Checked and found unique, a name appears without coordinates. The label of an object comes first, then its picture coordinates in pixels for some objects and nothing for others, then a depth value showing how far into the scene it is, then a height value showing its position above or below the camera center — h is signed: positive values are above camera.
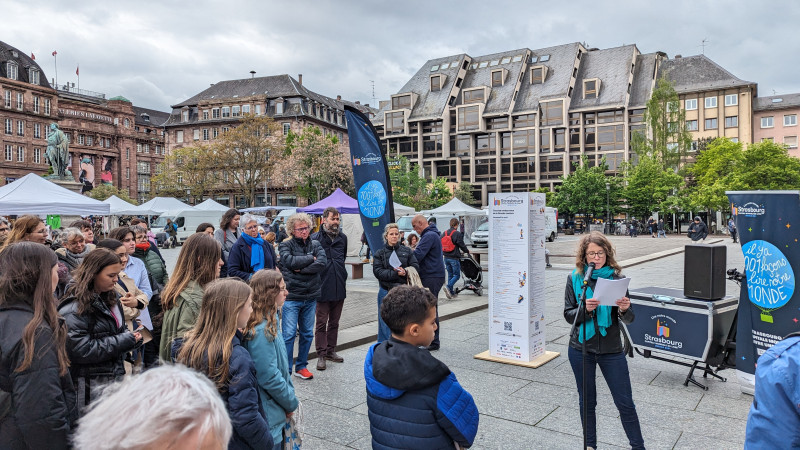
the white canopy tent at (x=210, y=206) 29.65 +0.88
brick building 66.50 +14.30
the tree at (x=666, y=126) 54.34 +9.84
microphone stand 3.74 -0.66
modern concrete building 61.03 +13.74
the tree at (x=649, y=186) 48.81 +3.06
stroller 12.30 -1.32
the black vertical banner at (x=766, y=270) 4.84 -0.52
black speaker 5.66 -0.62
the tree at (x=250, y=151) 44.12 +6.22
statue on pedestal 27.33 +3.86
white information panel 6.45 -0.74
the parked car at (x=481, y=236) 28.73 -0.98
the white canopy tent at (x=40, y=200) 11.43 +0.53
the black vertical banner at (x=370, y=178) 7.90 +0.66
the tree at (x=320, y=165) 42.56 +4.69
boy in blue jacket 2.28 -0.84
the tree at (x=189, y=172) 45.59 +4.62
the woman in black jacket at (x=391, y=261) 6.50 -0.53
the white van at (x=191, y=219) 35.44 +0.12
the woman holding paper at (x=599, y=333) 3.74 -0.88
